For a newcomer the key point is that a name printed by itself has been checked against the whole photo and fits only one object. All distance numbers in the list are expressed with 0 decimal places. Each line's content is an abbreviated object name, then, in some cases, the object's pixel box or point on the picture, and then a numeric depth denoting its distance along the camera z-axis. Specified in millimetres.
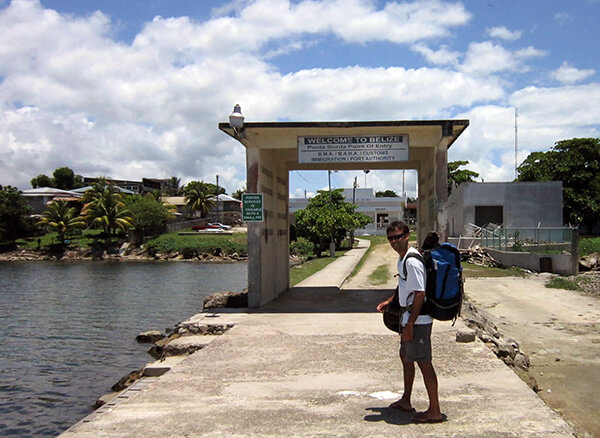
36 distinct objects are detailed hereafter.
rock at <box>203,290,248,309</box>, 12438
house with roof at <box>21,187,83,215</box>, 74688
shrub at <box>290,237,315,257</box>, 42781
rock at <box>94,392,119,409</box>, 8809
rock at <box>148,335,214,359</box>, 8914
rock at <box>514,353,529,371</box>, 8562
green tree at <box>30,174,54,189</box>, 100875
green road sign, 11461
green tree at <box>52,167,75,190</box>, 100438
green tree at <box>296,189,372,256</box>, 37625
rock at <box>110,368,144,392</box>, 9297
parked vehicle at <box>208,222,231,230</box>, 70062
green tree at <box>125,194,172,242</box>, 60938
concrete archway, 11273
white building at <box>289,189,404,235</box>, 63312
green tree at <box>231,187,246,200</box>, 109575
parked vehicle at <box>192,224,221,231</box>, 69125
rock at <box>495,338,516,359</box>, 8539
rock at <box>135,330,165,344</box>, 14039
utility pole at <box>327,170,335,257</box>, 35750
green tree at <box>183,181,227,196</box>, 83425
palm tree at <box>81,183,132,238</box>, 59344
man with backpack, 4754
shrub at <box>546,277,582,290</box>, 19681
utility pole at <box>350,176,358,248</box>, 42362
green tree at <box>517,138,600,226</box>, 42250
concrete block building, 37562
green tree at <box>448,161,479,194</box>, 63375
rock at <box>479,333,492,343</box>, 8727
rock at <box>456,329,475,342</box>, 8287
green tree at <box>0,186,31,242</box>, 58125
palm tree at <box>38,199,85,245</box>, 59281
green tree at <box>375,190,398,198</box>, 117688
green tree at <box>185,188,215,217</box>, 80688
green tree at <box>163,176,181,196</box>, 103125
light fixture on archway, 10820
